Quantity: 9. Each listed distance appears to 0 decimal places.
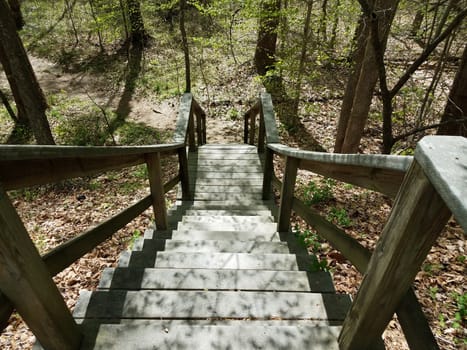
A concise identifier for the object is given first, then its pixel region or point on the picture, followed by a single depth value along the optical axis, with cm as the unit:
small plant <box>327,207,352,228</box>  438
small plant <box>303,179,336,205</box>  511
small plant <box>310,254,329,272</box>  220
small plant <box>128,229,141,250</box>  425
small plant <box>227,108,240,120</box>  1062
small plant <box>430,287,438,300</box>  310
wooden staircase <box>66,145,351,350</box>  146
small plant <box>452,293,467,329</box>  281
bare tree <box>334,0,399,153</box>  460
